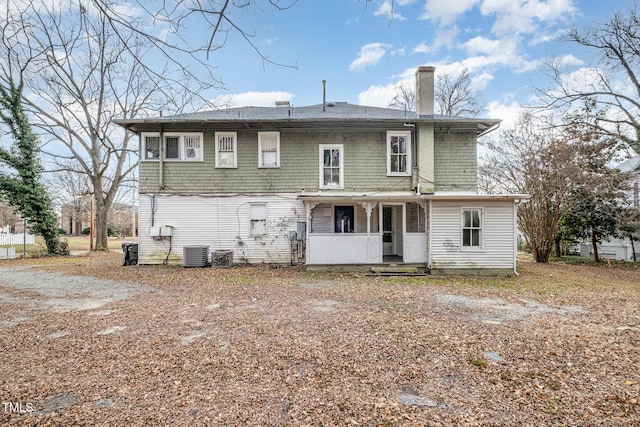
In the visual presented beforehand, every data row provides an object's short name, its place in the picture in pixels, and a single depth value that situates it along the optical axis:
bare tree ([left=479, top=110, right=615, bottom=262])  13.47
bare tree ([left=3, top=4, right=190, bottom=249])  16.67
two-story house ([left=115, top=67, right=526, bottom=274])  12.15
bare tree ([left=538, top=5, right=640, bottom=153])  14.12
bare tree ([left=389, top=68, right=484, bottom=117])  21.89
